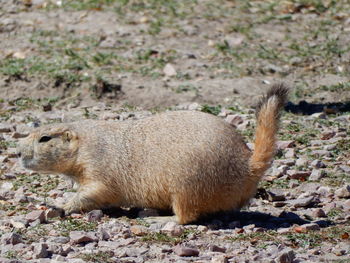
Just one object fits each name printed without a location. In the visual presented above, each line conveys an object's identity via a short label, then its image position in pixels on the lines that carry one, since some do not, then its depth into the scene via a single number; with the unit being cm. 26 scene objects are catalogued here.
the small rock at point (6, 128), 1806
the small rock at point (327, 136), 1692
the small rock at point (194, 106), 1902
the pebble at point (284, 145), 1645
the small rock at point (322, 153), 1584
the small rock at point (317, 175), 1470
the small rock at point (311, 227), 1216
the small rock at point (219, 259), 1061
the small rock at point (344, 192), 1374
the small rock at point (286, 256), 1063
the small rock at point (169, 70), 2125
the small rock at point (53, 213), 1293
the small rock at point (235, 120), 1806
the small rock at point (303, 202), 1348
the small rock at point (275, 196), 1386
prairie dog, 1247
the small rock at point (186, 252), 1099
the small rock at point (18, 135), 1767
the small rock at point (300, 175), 1481
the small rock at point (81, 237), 1144
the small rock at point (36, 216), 1252
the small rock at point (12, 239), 1132
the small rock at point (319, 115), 1846
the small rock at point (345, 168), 1502
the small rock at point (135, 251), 1101
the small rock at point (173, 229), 1192
